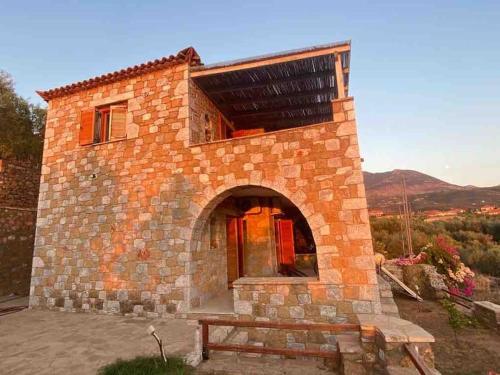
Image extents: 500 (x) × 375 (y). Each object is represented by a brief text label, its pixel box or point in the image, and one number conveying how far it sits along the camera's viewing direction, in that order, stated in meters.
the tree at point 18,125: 11.63
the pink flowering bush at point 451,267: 9.21
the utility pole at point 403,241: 12.83
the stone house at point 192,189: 5.28
